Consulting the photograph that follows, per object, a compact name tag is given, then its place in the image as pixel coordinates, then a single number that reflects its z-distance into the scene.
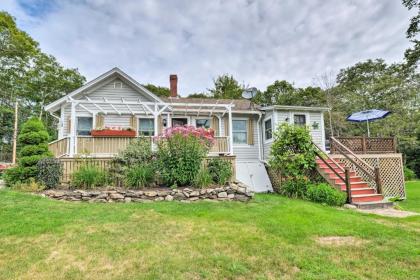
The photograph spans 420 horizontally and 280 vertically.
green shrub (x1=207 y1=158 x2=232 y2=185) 8.70
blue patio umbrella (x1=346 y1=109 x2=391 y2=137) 12.22
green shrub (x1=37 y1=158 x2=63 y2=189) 7.93
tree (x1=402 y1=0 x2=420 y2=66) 7.89
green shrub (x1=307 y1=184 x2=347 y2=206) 8.07
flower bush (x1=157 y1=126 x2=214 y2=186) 8.06
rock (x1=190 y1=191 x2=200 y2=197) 7.63
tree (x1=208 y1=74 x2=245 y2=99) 27.72
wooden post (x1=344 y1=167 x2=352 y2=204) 8.41
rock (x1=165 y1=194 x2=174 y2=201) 7.46
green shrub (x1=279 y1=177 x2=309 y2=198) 9.24
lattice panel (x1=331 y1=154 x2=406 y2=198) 11.38
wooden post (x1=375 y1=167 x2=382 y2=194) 8.84
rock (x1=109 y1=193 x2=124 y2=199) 7.32
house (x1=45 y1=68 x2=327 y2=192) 9.43
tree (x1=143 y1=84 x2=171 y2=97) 28.48
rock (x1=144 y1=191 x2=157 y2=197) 7.44
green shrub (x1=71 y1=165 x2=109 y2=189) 7.89
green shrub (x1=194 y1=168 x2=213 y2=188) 8.05
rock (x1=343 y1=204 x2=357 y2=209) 7.90
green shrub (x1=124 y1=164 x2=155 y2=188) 7.98
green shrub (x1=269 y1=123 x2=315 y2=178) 9.52
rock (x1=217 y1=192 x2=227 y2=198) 7.87
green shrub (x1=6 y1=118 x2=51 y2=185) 8.41
